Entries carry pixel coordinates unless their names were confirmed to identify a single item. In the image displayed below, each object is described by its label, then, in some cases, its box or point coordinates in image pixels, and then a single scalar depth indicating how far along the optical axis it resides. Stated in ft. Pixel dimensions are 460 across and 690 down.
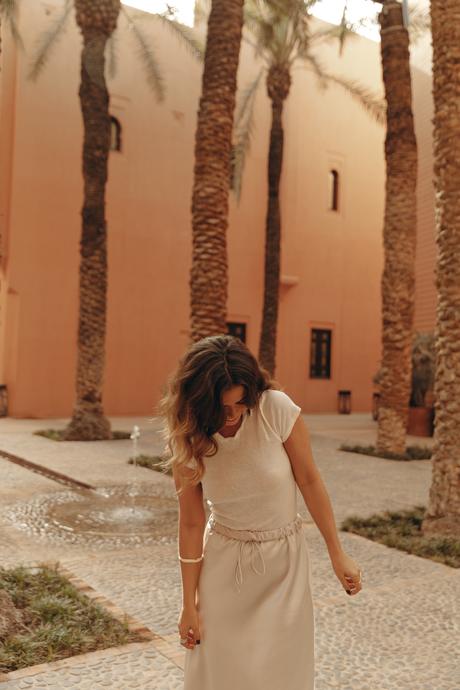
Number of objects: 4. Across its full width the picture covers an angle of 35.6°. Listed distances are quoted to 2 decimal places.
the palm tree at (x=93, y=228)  42.16
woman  6.86
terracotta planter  53.11
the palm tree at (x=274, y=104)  53.62
